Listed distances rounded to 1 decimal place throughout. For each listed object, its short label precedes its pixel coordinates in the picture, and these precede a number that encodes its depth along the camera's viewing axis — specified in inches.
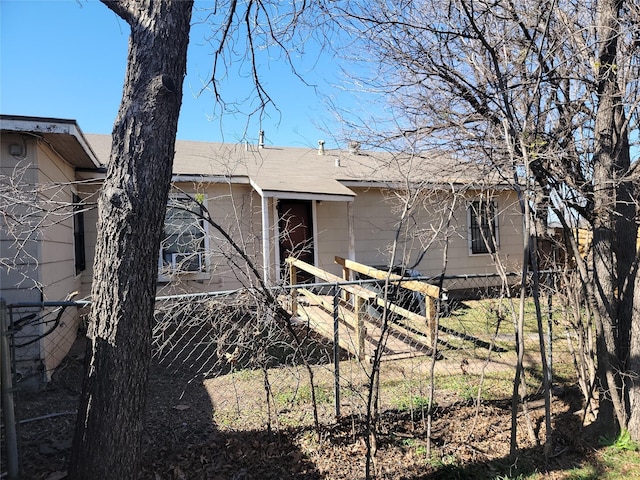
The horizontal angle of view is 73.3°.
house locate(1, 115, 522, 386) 212.5
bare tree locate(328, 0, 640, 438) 163.9
